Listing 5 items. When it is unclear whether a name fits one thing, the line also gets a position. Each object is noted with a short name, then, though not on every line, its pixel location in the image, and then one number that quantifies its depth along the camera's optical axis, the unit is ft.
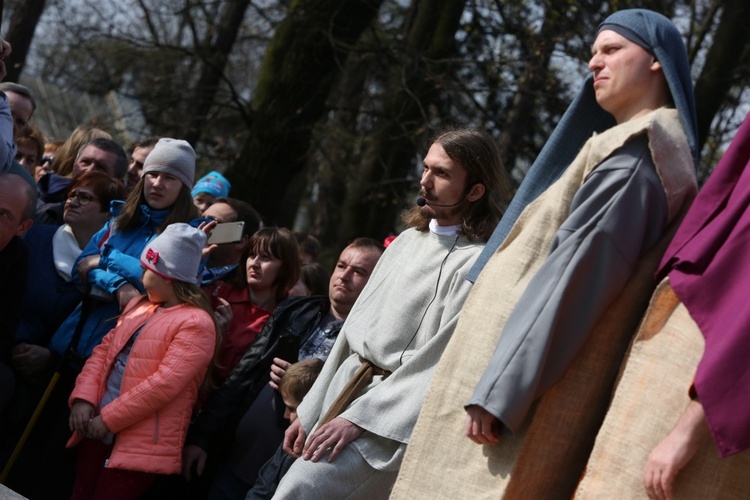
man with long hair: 12.10
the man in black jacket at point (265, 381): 16.17
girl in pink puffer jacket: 15.46
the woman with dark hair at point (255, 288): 17.81
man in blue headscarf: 8.96
